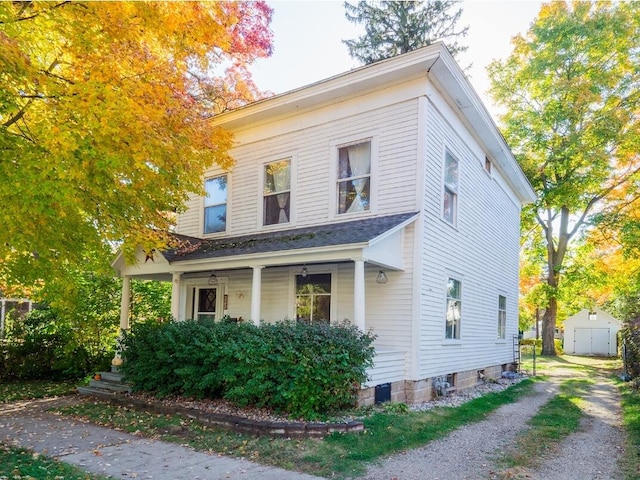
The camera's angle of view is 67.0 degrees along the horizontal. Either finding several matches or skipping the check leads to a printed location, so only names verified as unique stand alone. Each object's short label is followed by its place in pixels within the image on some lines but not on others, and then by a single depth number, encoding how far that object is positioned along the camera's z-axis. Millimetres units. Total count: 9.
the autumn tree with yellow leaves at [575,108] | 21656
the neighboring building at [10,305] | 20120
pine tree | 25938
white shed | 32625
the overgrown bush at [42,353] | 12766
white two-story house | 9445
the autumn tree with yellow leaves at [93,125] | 6641
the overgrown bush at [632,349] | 13238
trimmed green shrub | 7410
